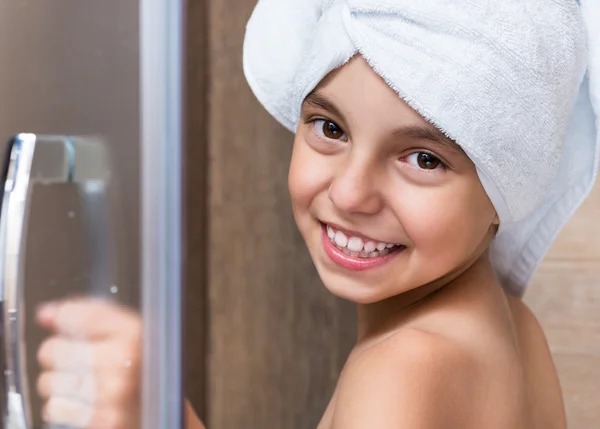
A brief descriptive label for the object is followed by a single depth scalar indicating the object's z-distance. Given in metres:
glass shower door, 0.54
